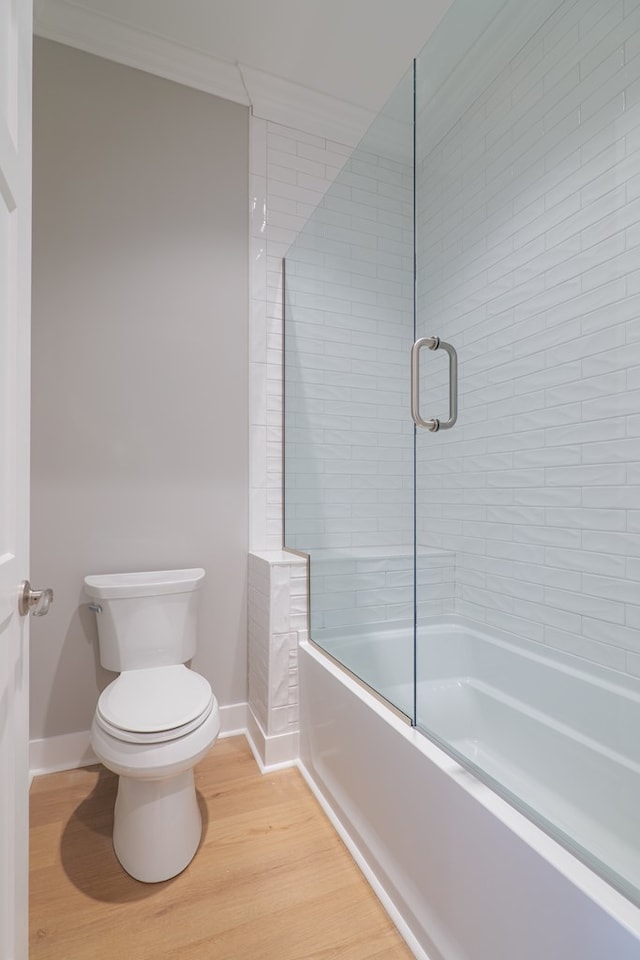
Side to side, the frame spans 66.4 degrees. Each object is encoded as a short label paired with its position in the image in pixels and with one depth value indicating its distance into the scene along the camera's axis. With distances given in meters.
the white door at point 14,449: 0.77
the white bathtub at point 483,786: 0.79
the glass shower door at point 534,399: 1.34
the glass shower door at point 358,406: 1.59
